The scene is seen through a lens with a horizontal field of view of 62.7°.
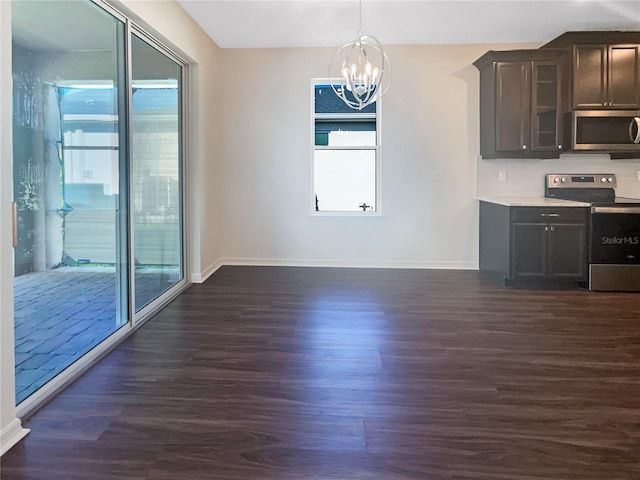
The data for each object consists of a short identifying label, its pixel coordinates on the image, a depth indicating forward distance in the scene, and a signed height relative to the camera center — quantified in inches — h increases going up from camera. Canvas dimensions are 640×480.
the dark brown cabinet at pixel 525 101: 204.4 +44.2
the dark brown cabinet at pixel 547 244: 191.8 -11.2
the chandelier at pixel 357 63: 227.9 +65.4
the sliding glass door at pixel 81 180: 97.2 +7.7
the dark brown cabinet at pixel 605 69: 198.4 +54.6
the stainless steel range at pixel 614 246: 188.4 -11.8
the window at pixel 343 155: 238.4 +26.6
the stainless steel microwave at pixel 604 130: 201.0 +32.7
